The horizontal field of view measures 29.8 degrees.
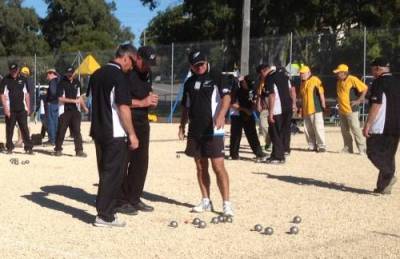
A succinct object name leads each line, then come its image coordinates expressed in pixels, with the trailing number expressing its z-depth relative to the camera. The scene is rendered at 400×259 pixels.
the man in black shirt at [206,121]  8.57
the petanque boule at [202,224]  8.00
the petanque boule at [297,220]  8.26
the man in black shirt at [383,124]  10.02
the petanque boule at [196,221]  8.08
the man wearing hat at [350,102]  15.37
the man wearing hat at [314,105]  16.05
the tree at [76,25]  83.56
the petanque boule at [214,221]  8.23
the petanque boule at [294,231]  7.71
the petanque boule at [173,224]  8.03
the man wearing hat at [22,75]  16.41
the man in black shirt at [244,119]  14.36
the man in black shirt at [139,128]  8.84
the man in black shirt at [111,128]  7.88
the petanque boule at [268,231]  7.67
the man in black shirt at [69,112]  15.05
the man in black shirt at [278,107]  13.70
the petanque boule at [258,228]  7.82
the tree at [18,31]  77.50
